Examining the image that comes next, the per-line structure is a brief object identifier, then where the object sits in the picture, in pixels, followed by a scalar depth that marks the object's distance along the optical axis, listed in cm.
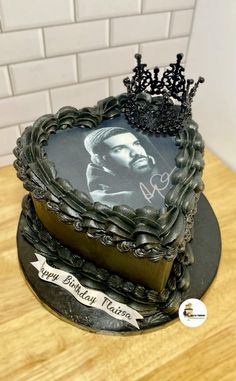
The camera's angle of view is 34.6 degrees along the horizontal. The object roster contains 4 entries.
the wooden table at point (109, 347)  55
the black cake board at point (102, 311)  58
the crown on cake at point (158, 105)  62
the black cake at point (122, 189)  50
